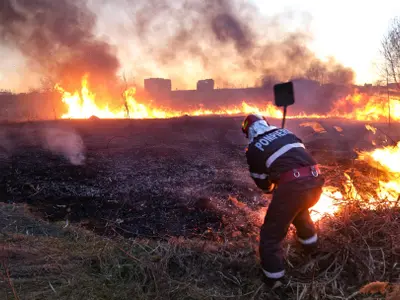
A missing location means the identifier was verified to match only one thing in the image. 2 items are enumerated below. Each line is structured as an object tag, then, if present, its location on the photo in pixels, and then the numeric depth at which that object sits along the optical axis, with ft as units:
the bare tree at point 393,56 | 57.57
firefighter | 9.88
